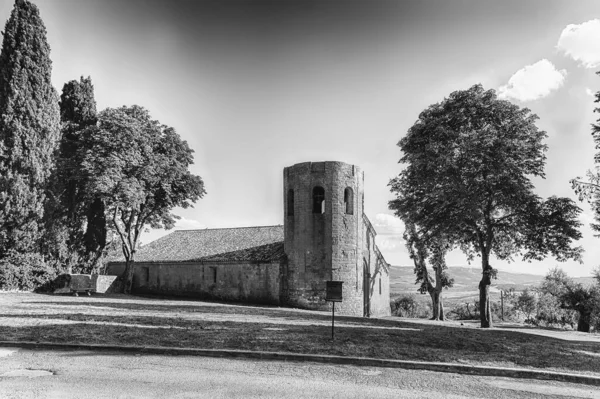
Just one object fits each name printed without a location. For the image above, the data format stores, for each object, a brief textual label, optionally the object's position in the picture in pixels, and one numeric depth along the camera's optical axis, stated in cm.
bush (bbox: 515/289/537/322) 4422
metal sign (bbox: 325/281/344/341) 1318
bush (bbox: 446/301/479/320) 4006
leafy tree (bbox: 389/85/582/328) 2108
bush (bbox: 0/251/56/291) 2891
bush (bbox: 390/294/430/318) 4488
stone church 2942
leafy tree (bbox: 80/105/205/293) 3019
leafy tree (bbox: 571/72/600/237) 1774
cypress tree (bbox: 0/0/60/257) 2841
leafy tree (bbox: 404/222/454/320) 3005
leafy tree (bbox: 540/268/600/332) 2942
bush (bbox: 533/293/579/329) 3791
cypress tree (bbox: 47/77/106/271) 3184
